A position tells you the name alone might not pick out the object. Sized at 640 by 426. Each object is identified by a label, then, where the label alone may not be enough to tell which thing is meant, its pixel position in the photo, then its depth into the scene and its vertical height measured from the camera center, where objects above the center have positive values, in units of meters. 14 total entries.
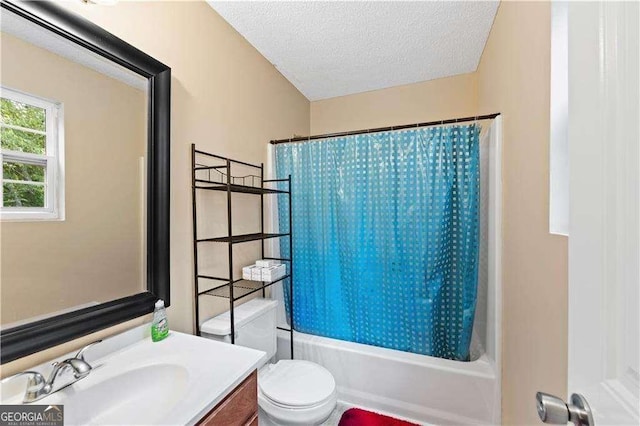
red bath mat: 1.61 -1.28
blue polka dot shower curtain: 1.63 -0.17
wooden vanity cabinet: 0.81 -0.65
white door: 0.36 -0.01
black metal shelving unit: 1.39 +0.12
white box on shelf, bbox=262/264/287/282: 1.67 -0.40
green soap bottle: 1.11 -0.48
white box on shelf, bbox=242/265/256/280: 1.69 -0.40
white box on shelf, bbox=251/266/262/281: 1.68 -0.40
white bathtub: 1.51 -1.04
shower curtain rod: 1.57 +0.53
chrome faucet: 0.75 -0.48
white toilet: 1.26 -0.90
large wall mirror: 0.80 +0.12
